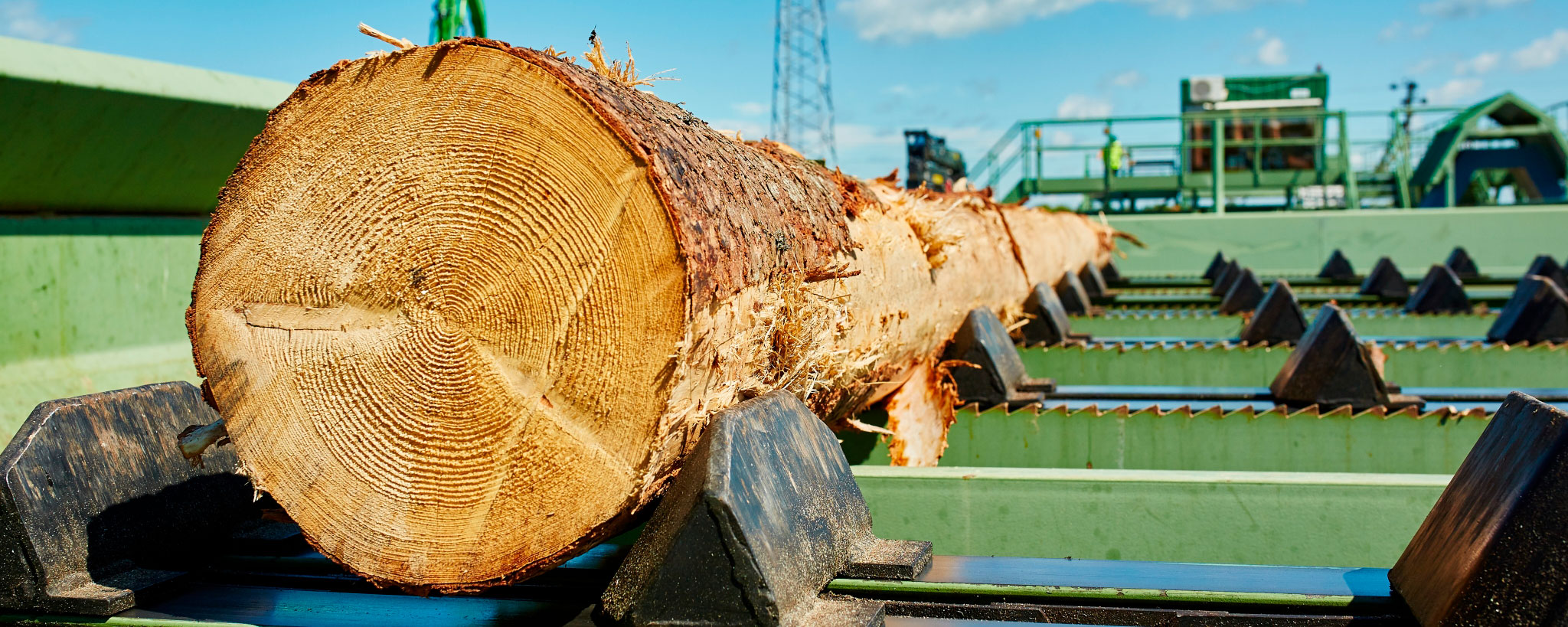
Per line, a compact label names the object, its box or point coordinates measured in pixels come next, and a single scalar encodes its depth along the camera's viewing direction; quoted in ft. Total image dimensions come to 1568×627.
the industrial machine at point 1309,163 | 51.13
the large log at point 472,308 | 6.04
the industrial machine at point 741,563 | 5.60
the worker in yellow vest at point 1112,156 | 49.73
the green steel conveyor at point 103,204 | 12.44
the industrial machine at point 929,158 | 64.90
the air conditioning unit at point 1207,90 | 63.36
